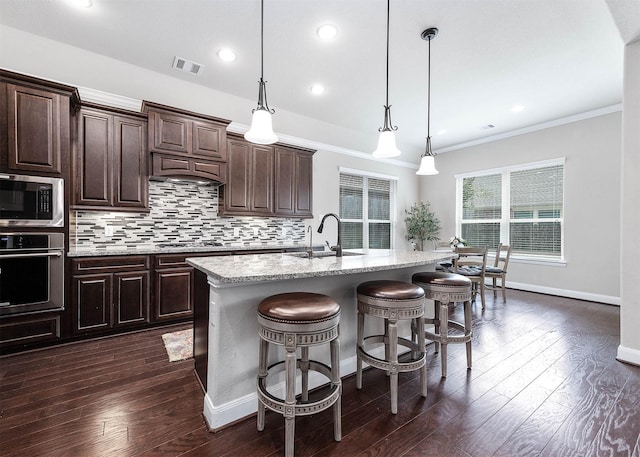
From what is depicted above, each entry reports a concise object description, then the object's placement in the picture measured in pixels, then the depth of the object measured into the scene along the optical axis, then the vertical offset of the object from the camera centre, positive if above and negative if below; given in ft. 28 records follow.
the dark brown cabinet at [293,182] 14.19 +2.35
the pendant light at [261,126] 7.12 +2.55
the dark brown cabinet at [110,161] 9.57 +2.31
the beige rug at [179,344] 8.15 -3.78
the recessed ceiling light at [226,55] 10.08 +6.30
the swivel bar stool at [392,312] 5.78 -1.80
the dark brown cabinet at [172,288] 10.25 -2.34
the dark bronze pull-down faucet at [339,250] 7.82 -0.65
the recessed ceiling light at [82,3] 7.88 +6.33
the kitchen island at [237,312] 5.22 -1.71
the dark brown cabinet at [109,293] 8.97 -2.28
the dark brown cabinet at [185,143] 10.64 +3.33
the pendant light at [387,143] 7.90 +2.41
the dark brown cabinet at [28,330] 7.99 -3.10
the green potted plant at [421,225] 20.65 +0.16
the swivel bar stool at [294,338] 4.53 -1.87
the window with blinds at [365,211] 18.22 +1.10
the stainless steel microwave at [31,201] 7.95 +0.71
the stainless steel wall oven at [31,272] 7.93 -1.39
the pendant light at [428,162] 9.21 +2.24
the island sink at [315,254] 7.58 -0.80
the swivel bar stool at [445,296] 6.99 -1.73
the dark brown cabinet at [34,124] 8.01 +3.00
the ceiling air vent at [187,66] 10.69 +6.32
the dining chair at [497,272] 14.37 -2.30
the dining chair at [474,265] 13.23 -1.87
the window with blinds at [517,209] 15.99 +1.22
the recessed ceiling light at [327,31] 8.74 +6.23
